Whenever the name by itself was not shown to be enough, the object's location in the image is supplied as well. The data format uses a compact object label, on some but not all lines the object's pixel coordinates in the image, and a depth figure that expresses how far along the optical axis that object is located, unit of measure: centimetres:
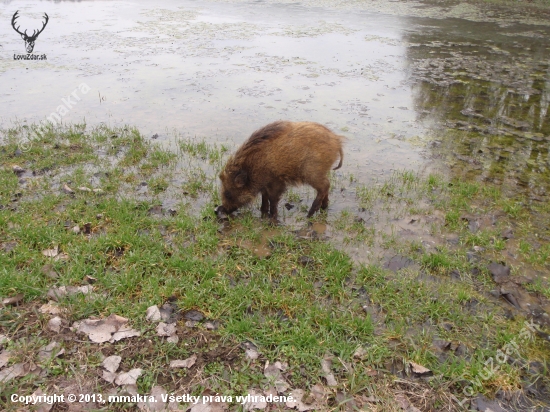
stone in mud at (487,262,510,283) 360
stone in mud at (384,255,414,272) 377
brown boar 421
